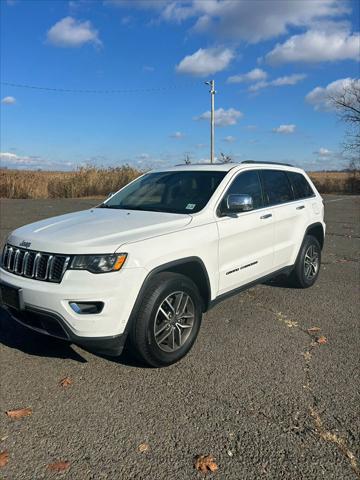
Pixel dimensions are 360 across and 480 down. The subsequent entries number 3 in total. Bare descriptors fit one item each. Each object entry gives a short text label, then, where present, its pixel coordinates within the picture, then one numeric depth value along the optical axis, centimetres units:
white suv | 318
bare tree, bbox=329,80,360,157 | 4097
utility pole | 3197
